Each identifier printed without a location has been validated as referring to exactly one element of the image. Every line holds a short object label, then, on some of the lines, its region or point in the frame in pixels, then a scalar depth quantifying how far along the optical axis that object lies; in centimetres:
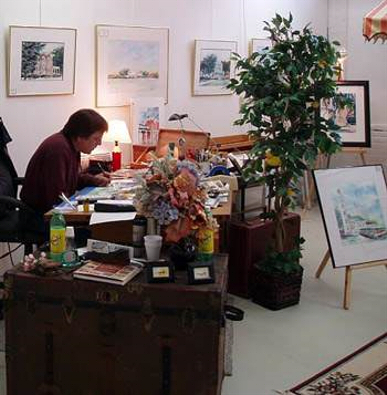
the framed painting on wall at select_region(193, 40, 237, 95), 581
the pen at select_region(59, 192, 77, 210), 353
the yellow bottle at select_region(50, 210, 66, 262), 264
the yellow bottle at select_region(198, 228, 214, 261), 268
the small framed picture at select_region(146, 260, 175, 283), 246
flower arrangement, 255
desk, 308
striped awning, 500
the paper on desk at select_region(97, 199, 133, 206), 335
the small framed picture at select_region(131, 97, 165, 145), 532
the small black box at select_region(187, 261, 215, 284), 247
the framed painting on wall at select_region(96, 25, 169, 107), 506
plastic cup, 264
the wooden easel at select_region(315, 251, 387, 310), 407
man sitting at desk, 377
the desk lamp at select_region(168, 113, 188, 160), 459
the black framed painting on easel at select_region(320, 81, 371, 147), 647
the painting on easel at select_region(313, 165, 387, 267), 413
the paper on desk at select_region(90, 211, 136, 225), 307
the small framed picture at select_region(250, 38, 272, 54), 629
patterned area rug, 302
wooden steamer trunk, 245
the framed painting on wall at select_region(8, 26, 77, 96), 440
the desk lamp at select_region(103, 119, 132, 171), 495
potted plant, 376
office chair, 369
